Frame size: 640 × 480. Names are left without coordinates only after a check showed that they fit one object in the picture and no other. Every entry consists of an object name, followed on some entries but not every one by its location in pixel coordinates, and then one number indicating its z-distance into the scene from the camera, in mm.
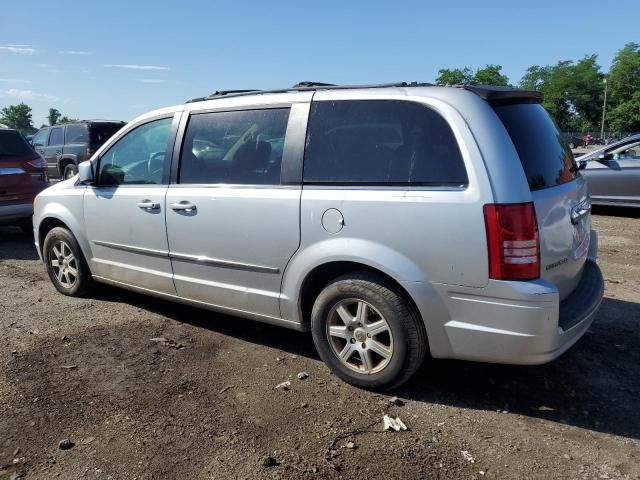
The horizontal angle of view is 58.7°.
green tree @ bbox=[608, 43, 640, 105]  70625
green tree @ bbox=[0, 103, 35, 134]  89125
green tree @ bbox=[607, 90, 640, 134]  62159
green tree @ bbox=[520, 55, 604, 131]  75688
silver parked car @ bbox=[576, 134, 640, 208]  9648
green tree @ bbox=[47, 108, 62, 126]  90150
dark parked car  15977
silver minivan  3059
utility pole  65375
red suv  8312
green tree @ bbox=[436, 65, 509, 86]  67938
